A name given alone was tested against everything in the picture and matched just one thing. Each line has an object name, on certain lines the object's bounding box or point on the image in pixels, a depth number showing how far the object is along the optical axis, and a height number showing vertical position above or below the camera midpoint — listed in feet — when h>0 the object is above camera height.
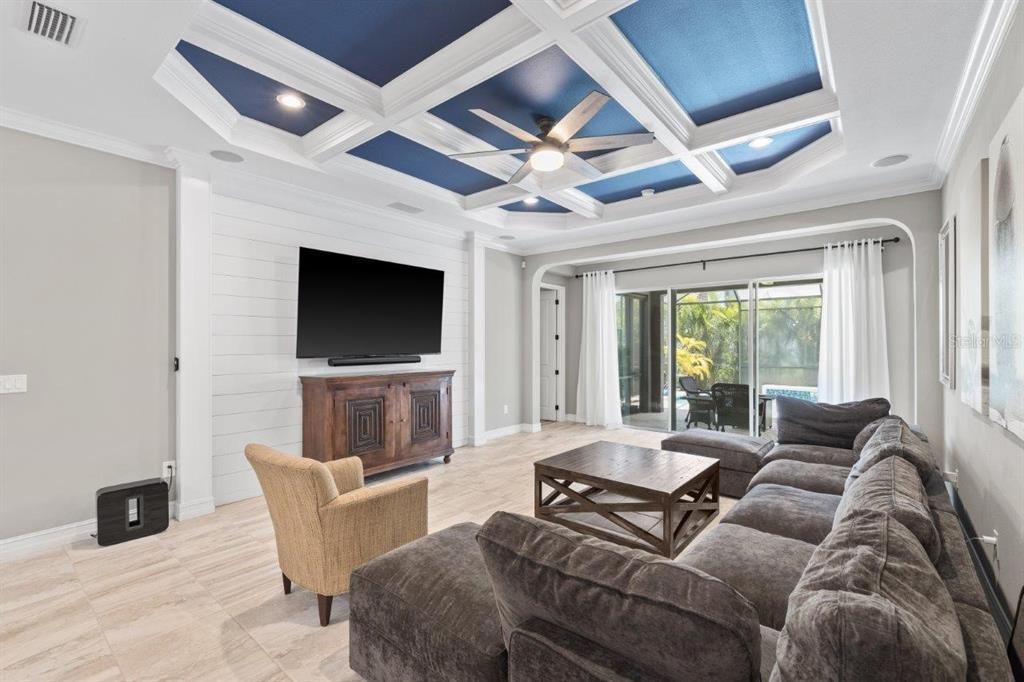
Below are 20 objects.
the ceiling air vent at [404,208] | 16.14 +4.76
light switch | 9.64 -0.75
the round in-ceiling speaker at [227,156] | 11.69 +4.74
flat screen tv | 14.35 +1.27
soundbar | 15.30 -0.50
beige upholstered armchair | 7.09 -2.75
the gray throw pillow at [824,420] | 12.46 -2.08
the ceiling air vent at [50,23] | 6.77 +4.75
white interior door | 26.76 -0.57
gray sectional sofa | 2.72 -1.89
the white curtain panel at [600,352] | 23.95 -0.37
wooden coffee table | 9.52 -3.25
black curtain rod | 16.15 +3.61
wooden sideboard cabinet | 13.84 -2.30
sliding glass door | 18.71 -0.40
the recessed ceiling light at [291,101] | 10.02 +5.26
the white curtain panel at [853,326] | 16.16 +0.63
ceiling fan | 8.70 +4.24
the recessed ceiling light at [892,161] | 11.57 +4.54
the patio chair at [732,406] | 19.98 -2.63
